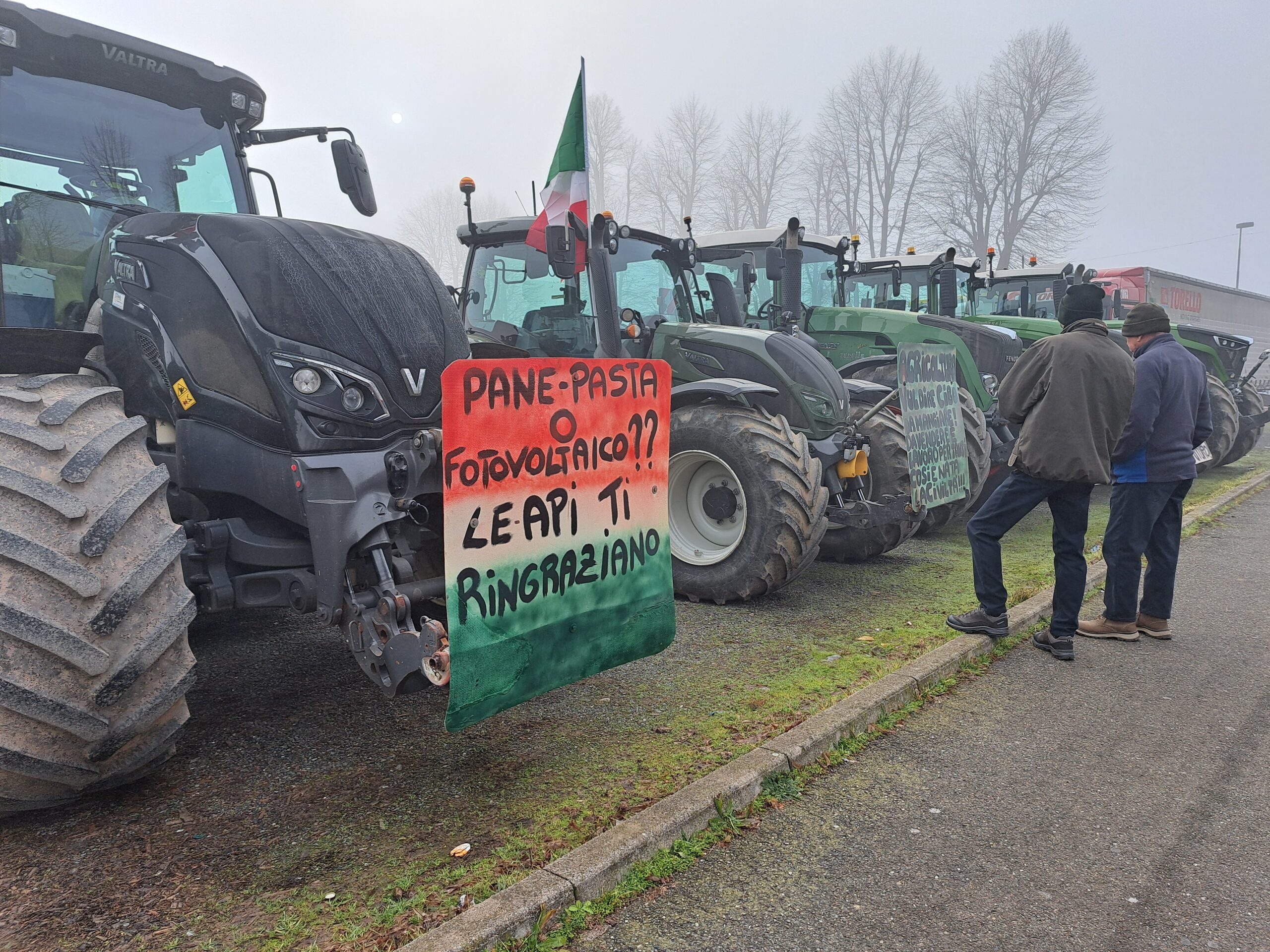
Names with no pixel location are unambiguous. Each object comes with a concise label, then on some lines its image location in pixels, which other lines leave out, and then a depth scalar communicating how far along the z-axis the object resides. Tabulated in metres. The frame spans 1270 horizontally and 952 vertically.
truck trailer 22.59
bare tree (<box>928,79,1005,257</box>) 45.38
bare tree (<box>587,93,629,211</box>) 52.62
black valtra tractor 2.58
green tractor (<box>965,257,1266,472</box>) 12.77
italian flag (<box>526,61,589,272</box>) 5.02
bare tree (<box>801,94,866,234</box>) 50.72
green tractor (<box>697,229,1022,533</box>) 8.52
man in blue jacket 5.19
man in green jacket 4.82
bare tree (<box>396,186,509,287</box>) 58.78
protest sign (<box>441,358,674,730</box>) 2.87
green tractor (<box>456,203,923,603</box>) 5.58
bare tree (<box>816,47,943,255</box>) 48.75
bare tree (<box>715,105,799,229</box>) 54.31
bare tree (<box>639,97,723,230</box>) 54.81
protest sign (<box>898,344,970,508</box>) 6.21
